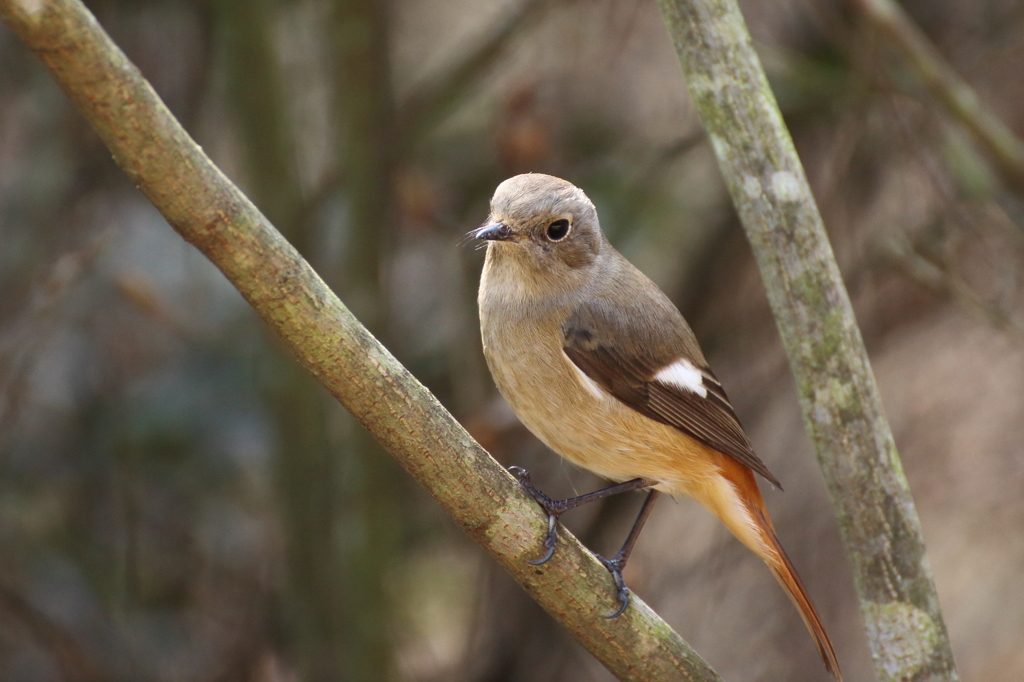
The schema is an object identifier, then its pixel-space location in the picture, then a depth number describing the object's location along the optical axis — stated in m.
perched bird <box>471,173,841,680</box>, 5.43
